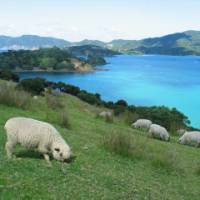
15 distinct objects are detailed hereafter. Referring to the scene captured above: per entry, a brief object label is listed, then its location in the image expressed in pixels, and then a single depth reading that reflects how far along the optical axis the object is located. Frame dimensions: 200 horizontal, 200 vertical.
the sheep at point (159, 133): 20.66
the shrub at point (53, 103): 24.68
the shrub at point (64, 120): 16.81
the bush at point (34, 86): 40.36
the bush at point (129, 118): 26.17
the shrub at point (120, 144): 12.27
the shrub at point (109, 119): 23.46
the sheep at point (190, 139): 21.16
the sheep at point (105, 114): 24.70
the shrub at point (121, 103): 59.16
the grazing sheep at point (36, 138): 9.45
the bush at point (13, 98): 19.17
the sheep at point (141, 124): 24.23
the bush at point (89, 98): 58.03
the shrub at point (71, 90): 64.81
